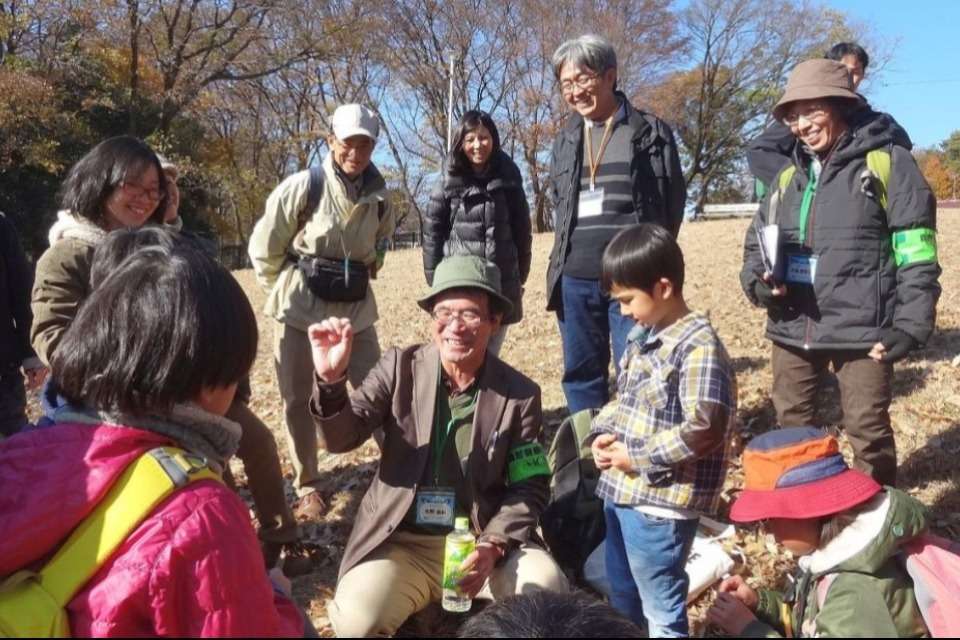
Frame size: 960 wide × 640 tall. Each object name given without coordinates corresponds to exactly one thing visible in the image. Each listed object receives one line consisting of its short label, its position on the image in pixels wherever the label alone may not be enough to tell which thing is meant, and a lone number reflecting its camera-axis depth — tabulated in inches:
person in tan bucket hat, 128.3
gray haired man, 158.6
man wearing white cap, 169.9
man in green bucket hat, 116.3
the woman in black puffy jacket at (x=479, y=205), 188.7
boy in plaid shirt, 98.4
